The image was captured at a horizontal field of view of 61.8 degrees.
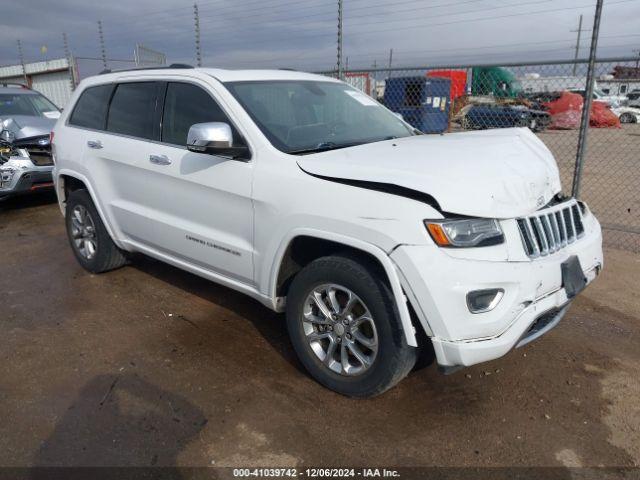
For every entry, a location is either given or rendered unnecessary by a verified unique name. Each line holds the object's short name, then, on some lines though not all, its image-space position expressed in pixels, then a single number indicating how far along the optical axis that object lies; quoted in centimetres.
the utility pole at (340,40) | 730
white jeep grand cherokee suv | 256
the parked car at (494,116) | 1095
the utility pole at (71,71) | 1325
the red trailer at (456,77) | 2262
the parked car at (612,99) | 2734
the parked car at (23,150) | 771
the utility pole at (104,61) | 1232
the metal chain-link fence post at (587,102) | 510
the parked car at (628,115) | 2669
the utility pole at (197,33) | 917
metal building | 2448
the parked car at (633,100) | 2658
